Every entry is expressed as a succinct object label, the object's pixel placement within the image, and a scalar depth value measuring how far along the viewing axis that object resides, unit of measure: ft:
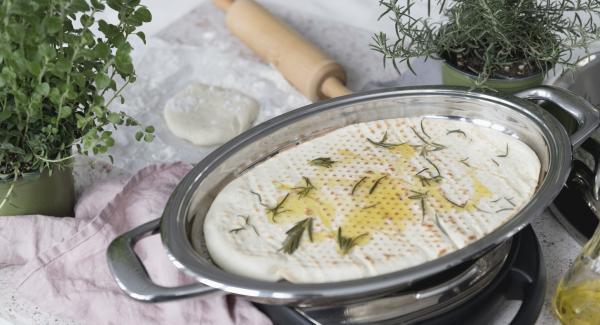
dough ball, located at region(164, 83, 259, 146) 5.42
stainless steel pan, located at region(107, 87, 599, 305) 3.82
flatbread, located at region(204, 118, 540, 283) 4.01
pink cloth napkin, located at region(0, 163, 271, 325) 4.35
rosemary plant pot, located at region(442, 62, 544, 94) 4.68
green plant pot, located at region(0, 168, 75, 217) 4.49
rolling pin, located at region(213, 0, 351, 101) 5.58
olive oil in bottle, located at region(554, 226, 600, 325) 4.12
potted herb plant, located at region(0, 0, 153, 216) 4.11
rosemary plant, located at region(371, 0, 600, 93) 4.62
